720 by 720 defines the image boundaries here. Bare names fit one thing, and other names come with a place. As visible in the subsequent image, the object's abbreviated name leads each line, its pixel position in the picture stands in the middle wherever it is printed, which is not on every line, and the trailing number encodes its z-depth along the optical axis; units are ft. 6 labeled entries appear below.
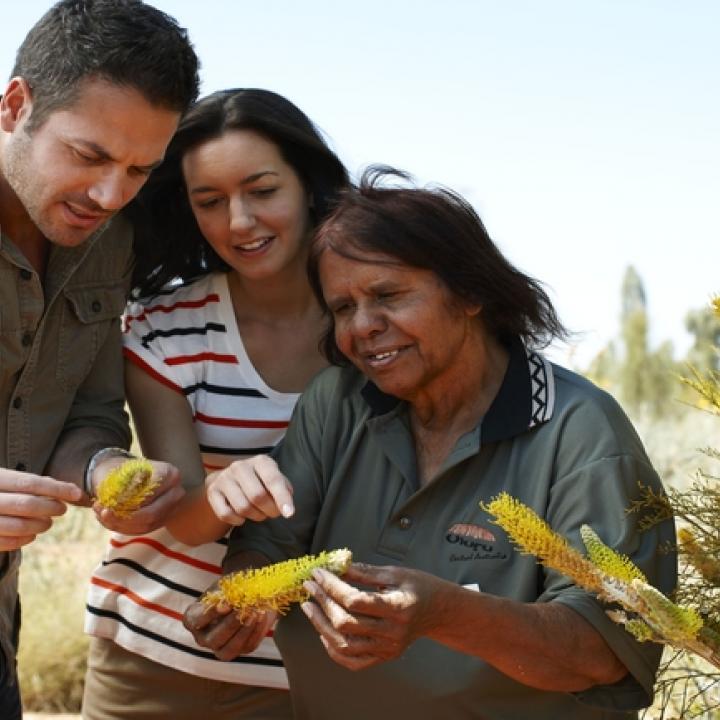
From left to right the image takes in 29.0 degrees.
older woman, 9.50
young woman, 12.51
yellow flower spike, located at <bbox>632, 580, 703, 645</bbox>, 7.55
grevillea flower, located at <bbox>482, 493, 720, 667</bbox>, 7.66
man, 10.72
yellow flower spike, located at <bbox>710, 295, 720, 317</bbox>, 9.27
